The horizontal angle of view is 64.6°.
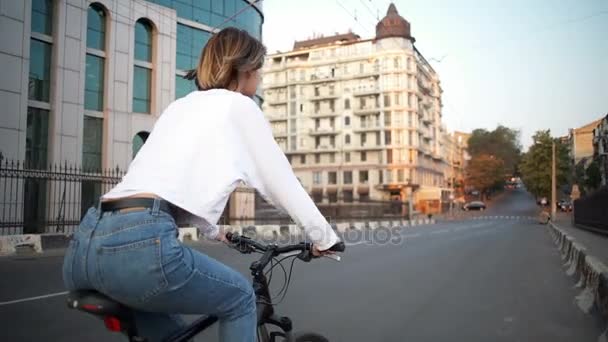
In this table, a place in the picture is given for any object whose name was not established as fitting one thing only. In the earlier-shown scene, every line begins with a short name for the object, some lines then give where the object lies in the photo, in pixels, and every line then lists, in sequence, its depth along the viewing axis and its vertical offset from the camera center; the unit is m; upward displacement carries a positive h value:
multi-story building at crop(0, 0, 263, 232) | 16.83 +4.93
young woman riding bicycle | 1.52 -0.04
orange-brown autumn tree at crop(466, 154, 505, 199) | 82.94 +4.25
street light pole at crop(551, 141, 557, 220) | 44.02 +0.36
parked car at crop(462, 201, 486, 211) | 73.31 -1.60
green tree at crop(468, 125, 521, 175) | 92.88 +9.85
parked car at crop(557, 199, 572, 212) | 61.65 -1.20
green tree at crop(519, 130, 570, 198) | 57.06 +3.89
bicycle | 1.56 -0.40
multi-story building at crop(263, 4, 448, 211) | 67.81 +12.20
